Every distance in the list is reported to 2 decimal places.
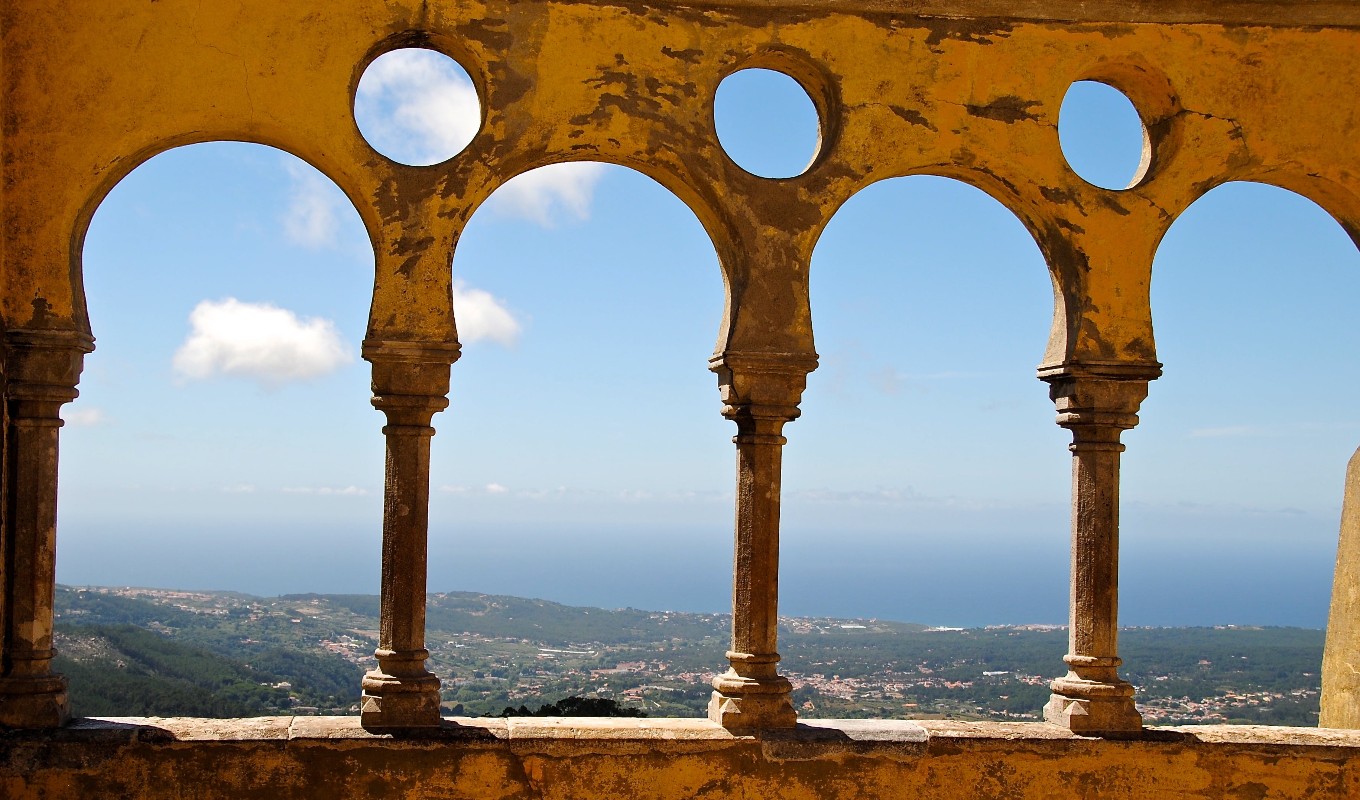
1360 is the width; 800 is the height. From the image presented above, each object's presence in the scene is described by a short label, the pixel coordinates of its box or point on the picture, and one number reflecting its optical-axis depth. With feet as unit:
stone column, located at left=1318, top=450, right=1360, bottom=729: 24.49
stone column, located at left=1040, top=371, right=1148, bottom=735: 22.22
